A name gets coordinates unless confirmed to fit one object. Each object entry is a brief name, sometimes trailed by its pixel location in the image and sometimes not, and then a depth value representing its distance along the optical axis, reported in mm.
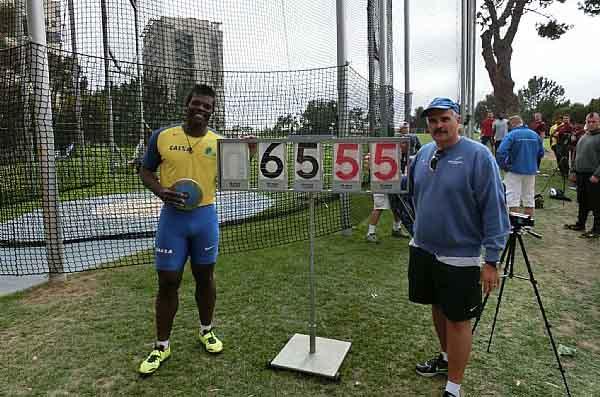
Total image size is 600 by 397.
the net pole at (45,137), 4137
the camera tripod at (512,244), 2887
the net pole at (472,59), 14656
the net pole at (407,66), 8898
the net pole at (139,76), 5844
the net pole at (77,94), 5242
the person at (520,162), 6320
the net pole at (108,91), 5332
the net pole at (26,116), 4285
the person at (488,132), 16500
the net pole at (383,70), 7281
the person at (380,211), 5924
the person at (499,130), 14497
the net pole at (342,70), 5961
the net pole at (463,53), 12617
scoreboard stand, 2525
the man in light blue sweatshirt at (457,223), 2195
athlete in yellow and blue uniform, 2738
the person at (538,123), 10545
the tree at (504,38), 19641
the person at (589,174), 6551
